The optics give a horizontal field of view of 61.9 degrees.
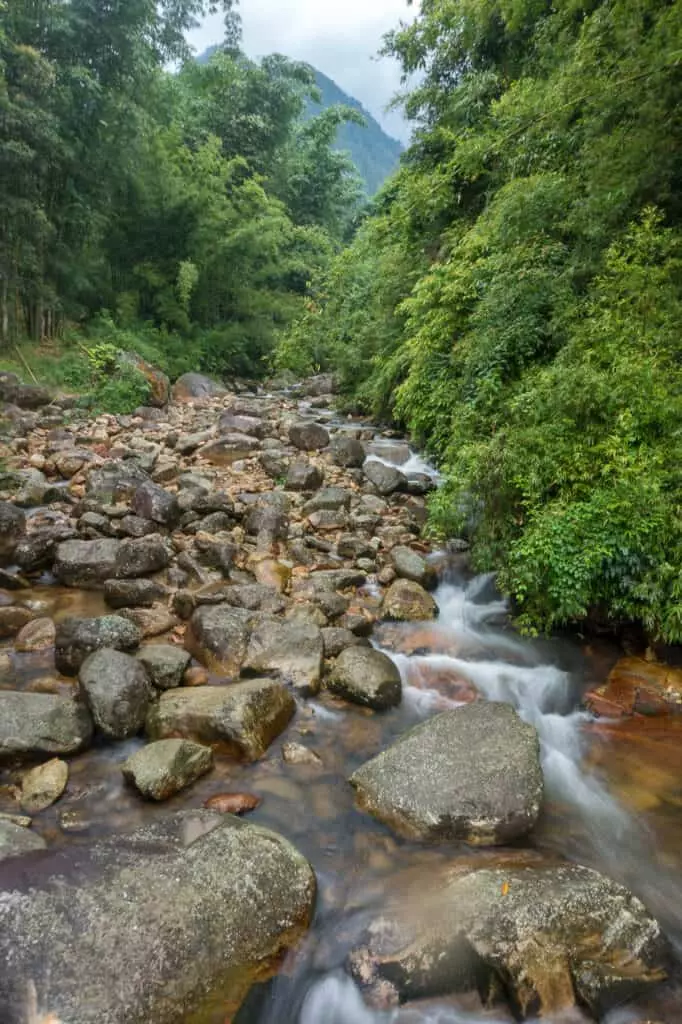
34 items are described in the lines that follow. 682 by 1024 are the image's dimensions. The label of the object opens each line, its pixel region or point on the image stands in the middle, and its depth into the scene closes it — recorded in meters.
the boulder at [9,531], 6.12
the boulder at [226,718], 3.81
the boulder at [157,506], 7.17
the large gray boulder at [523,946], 2.41
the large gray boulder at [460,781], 3.24
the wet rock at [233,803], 3.39
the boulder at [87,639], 4.50
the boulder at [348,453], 10.20
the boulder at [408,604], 5.72
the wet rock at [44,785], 3.30
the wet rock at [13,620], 4.97
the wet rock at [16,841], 2.70
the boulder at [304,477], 8.96
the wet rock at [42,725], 3.55
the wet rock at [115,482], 7.95
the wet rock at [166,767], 3.39
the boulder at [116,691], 3.88
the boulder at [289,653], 4.55
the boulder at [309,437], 11.22
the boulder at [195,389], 16.81
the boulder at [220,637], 4.76
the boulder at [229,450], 10.48
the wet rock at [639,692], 4.35
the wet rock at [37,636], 4.84
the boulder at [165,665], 4.41
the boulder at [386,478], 8.98
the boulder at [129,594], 5.54
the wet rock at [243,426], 11.95
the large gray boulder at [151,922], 2.11
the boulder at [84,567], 5.89
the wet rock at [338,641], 4.99
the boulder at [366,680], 4.43
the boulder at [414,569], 6.29
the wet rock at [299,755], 3.86
